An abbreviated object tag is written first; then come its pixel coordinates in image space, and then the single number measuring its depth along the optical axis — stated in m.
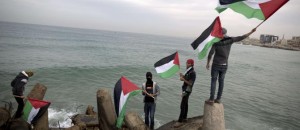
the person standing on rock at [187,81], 7.72
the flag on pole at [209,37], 6.63
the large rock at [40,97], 7.97
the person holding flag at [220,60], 6.81
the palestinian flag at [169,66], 8.40
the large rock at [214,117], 6.81
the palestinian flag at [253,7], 5.72
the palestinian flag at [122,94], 7.32
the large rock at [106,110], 7.69
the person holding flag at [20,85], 8.33
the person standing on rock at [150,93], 7.86
